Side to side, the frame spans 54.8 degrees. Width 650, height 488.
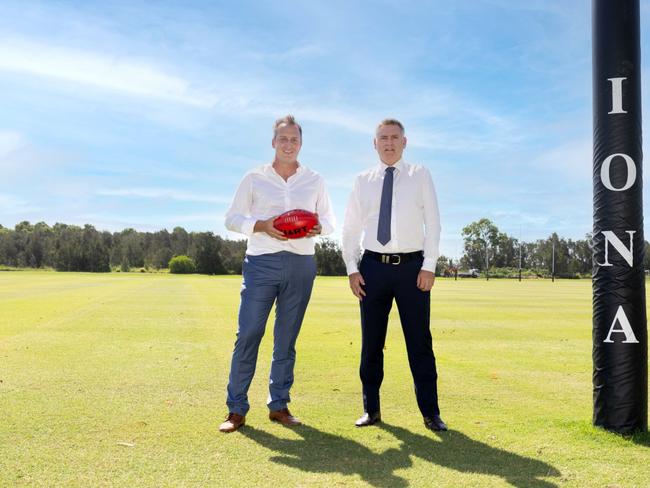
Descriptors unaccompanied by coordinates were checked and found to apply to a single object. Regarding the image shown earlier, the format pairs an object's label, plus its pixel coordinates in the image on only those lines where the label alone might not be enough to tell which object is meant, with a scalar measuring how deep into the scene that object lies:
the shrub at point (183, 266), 115.31
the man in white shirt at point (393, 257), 5.48
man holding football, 5.65
